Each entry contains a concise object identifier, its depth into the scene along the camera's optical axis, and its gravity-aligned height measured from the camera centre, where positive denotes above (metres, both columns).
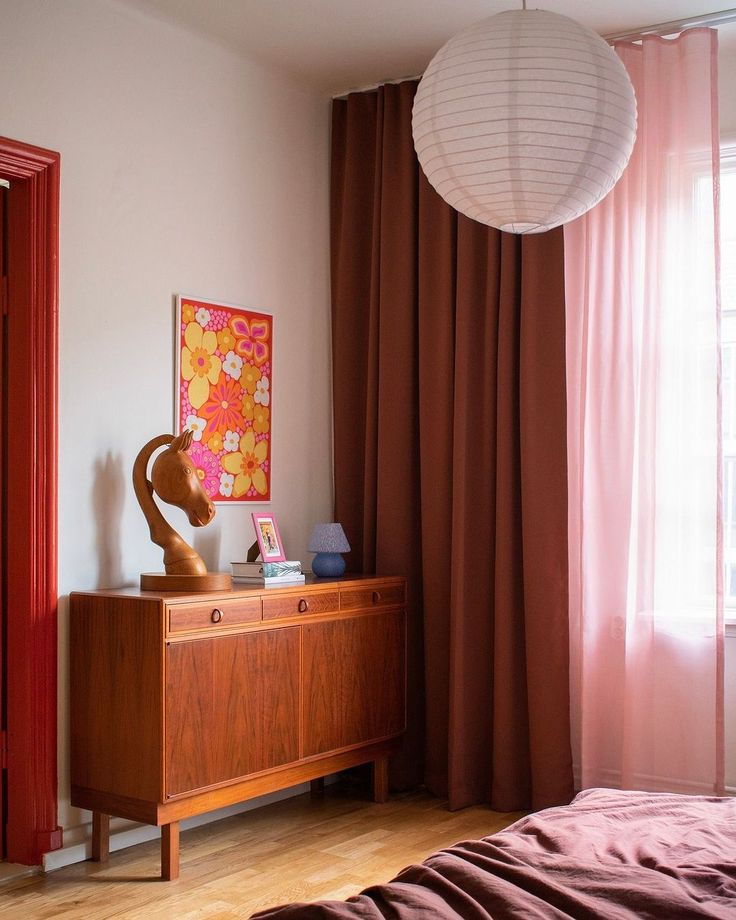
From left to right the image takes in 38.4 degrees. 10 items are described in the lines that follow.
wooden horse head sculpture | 3.42 -0.05
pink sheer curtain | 3.71 +0.10
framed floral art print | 3.80 +0.31
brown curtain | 3.88 +0.10
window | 3.85 +0.44
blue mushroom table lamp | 3.97 -0.27
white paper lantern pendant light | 1.94 +0.68
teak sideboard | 3.13 -0.70
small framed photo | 3.75 -0.22
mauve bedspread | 1.63 -0.67
